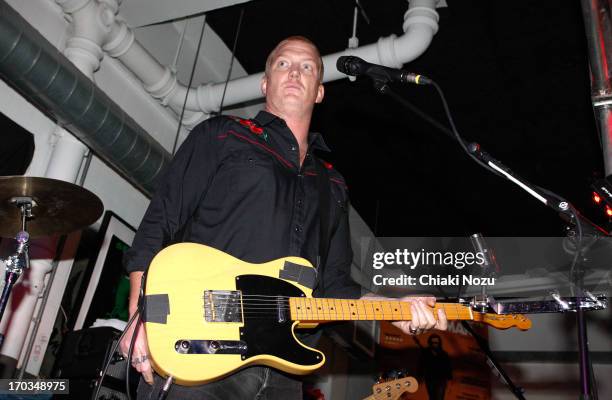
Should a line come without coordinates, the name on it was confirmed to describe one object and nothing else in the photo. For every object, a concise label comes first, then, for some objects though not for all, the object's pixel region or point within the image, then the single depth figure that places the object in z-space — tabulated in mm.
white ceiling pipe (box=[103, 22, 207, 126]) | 5758
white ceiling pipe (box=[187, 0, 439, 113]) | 5574
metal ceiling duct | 4301
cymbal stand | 3342
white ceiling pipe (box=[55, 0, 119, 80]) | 5293
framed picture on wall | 5480
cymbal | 3461
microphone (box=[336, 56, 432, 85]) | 2664
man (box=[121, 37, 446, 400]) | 2234
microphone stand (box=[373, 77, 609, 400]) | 2174
